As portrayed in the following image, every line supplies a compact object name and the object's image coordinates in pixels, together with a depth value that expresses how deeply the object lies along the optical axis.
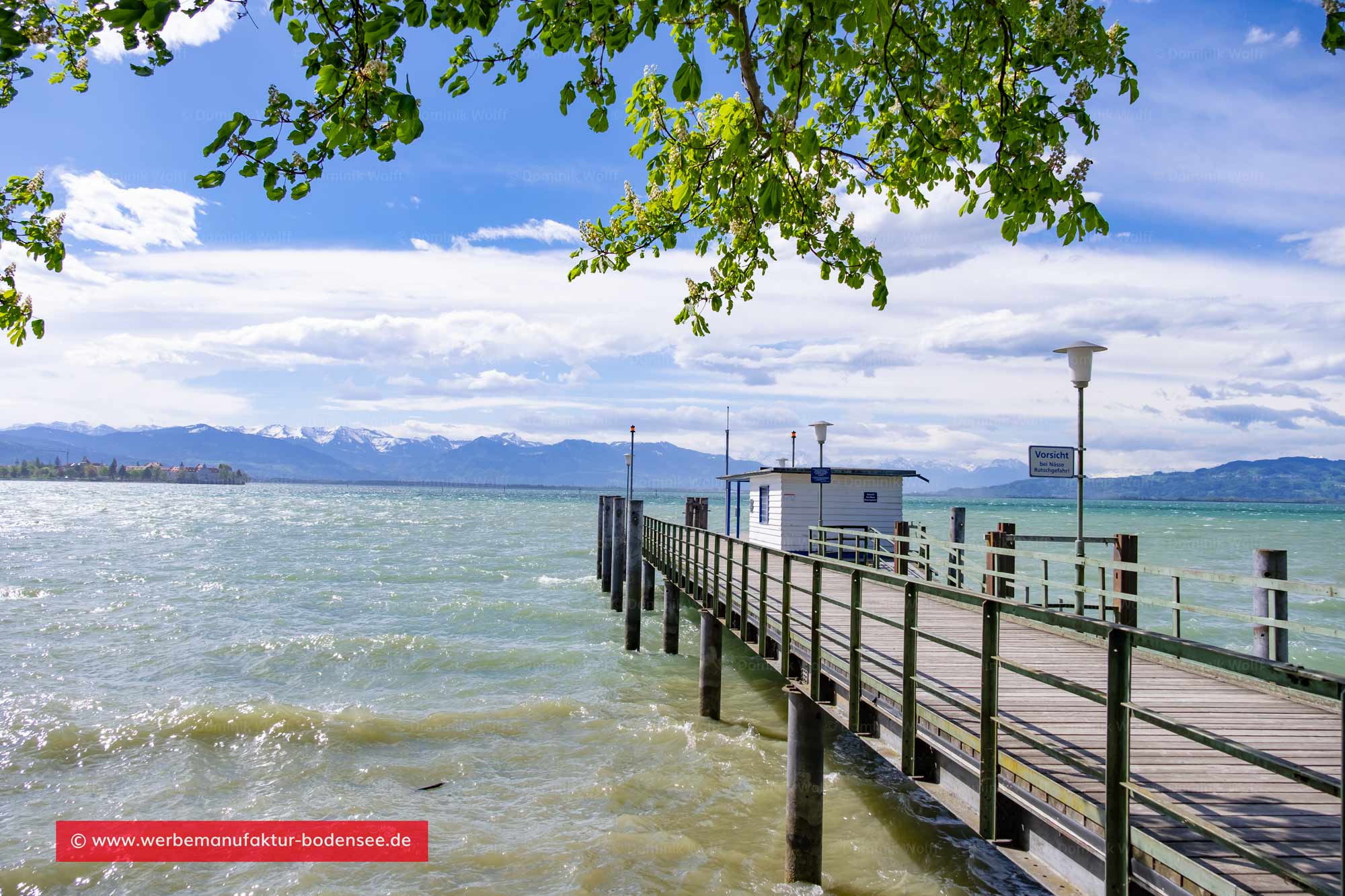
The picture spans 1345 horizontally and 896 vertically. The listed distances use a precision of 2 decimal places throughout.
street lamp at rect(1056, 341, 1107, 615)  11.45
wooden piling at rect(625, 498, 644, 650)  18.91
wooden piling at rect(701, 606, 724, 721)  12.91
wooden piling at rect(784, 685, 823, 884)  7.54
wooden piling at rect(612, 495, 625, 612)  23.77
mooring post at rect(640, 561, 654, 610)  24.33
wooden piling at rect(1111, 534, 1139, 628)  9.62
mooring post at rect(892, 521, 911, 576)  16.35
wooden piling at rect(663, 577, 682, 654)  18.31
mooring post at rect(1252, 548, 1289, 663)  7.80
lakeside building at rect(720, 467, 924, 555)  21.28
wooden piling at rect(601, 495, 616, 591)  27.17
